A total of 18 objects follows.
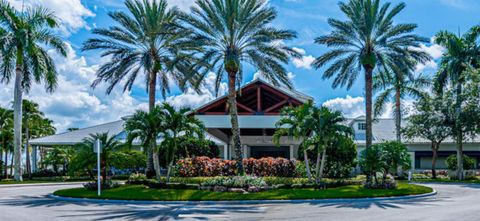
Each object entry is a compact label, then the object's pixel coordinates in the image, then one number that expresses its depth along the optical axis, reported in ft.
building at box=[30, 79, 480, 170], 112.16
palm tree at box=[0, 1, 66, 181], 111.34
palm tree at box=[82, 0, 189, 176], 98.22
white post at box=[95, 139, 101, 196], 70.13
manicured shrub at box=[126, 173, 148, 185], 87.83
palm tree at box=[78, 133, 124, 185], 80.69
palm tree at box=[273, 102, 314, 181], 82.69
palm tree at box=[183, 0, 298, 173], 84.48
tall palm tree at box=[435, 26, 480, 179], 129.08
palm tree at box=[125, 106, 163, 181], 82.43
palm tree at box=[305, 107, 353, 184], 81.87
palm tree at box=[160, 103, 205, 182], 83.76
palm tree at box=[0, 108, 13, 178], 141.08
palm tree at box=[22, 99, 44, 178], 150.41
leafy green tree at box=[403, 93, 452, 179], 126.11
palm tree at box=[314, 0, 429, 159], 93.66
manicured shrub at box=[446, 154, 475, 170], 134.31
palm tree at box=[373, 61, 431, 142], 136.46
